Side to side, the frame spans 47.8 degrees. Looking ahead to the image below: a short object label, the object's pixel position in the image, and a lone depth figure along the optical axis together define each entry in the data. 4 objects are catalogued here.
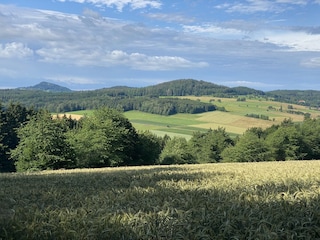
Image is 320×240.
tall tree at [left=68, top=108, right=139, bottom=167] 64.19
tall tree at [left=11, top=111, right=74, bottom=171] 52.75
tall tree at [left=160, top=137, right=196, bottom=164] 92.83
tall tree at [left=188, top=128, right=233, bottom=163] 107.69
